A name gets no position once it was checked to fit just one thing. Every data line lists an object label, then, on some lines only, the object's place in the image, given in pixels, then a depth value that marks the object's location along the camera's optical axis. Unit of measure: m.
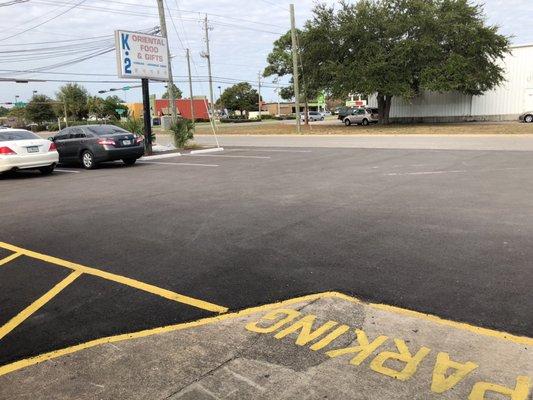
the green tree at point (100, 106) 91.25
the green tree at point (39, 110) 96.19
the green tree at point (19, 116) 103.44
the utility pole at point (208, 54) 62.12
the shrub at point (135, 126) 21.73
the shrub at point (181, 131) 23.27
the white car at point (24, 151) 14.07
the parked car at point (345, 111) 48.69
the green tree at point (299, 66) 41.00
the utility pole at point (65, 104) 82.21
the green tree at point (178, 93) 135.86
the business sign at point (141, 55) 19.59
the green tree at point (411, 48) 35.97
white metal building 40.53
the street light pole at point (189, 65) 65.04
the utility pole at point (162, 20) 25.28
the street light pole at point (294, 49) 34.91
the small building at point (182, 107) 85.50
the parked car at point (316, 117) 70.31
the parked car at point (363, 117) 46.03
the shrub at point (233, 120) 80.53
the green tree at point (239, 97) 107.56
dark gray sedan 16.30
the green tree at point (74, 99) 89.44
